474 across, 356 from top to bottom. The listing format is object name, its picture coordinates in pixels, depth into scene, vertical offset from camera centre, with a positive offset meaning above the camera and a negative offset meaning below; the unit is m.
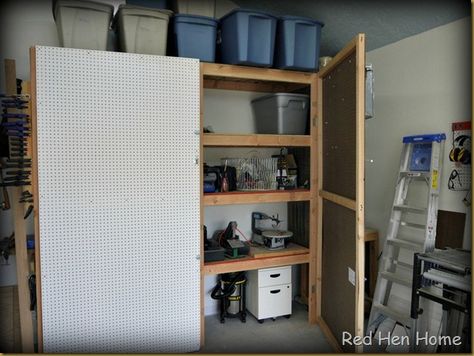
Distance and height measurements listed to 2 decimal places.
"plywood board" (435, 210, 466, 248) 2.26 -0.50
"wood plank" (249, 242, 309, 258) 2.61 -0.75
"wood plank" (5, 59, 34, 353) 1.96 -0.58
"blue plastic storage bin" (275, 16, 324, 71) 2.34 +0.80
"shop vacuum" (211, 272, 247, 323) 2.76 -1.14
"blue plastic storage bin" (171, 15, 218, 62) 2.20 +0.79
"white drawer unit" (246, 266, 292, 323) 2.72 -1.11
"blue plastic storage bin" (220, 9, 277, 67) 2.21 +0.80
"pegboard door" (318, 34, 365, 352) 1.88 -0.22
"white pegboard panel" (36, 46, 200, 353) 1.95 -0.27
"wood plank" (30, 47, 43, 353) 1.89 -0.19
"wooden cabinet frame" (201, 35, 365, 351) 2.34 -0.25
